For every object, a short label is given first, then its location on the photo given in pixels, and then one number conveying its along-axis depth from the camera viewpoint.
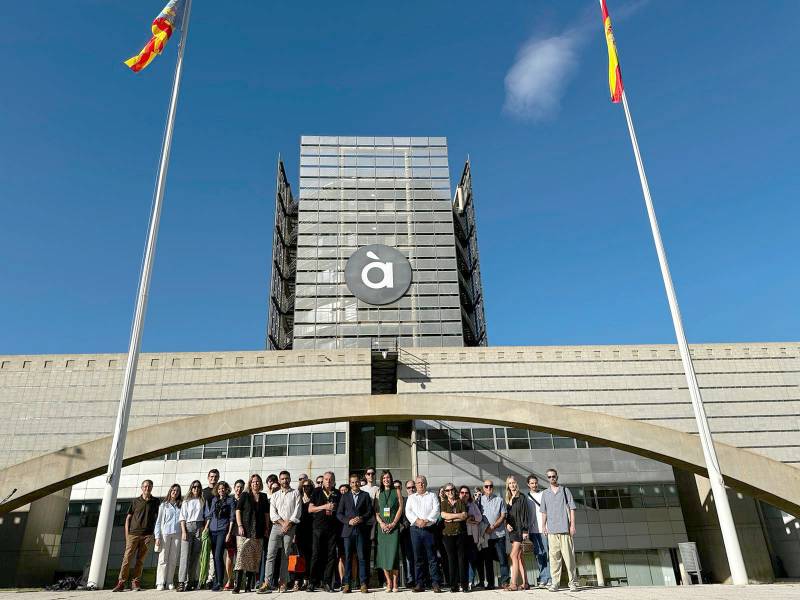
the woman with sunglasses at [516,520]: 8.62
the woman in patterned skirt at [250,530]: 8.09
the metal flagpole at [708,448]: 9.84
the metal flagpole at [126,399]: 9.37
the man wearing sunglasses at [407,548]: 8.49
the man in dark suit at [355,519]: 8.12
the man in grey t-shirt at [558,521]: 8.35
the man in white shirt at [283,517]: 8.15
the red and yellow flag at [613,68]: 14.25
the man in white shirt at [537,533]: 8.84
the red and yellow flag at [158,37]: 12.40
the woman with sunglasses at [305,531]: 8.45
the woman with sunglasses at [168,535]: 8.77
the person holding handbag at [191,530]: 8.70
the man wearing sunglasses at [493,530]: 8.88
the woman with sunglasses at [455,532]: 8.02
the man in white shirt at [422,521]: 8.07
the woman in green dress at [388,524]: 8.16
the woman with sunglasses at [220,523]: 8.52
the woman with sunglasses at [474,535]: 8.66
